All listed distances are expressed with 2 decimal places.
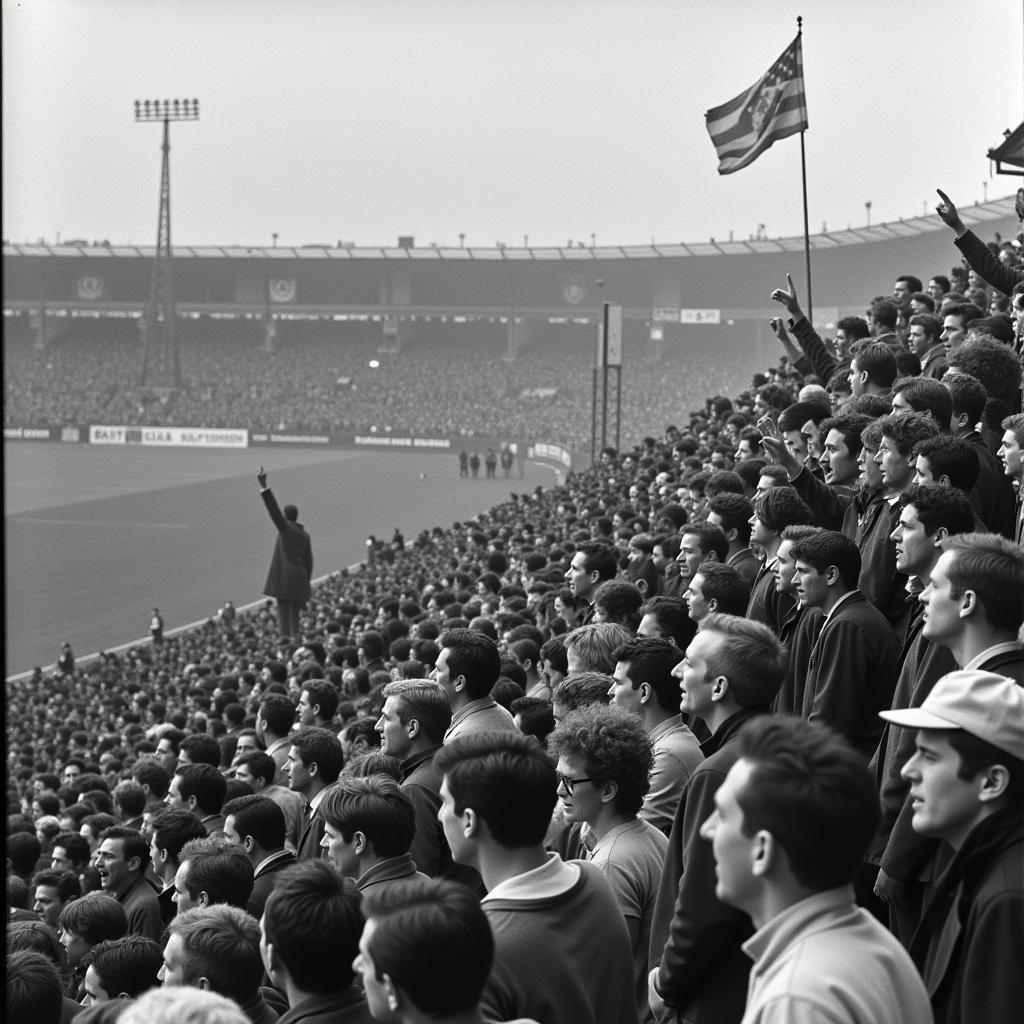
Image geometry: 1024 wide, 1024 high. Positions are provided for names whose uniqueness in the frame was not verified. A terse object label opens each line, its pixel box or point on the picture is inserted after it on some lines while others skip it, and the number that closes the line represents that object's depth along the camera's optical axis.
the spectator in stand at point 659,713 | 4.96
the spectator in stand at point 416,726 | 5.79
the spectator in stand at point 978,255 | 8.72
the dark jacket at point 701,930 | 3.66
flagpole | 15.22
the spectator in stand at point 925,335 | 11.18
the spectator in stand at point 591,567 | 8.98
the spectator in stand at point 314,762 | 6.66
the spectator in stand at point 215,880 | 5.11
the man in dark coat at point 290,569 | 21.47
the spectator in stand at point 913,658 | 3.89
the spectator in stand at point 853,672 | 4.86
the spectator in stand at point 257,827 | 5.98
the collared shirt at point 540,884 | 3.46
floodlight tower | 74.00
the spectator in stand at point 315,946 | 3.47
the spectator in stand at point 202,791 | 7.05
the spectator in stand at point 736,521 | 7.69
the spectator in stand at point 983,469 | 6.13
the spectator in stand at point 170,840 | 6.44
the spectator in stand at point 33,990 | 4.13
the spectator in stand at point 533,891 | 3.38
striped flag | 16.02
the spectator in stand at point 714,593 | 6.17
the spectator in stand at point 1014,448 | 5.73
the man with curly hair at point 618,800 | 4.39
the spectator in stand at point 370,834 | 4.55
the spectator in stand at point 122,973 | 4.58
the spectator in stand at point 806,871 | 2.54
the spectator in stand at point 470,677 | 6.14
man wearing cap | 3.07
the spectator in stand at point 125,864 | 6.99
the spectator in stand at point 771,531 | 6.51
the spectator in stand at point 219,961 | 3.96
